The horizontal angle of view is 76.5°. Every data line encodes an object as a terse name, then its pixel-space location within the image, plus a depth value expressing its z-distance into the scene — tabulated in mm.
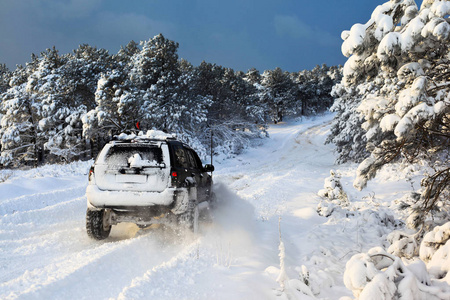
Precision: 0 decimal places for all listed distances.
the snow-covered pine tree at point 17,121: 25188
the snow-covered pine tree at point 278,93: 59969
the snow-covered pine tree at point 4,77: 44141
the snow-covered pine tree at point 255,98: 46656
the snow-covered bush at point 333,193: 9281
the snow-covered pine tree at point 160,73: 24658
